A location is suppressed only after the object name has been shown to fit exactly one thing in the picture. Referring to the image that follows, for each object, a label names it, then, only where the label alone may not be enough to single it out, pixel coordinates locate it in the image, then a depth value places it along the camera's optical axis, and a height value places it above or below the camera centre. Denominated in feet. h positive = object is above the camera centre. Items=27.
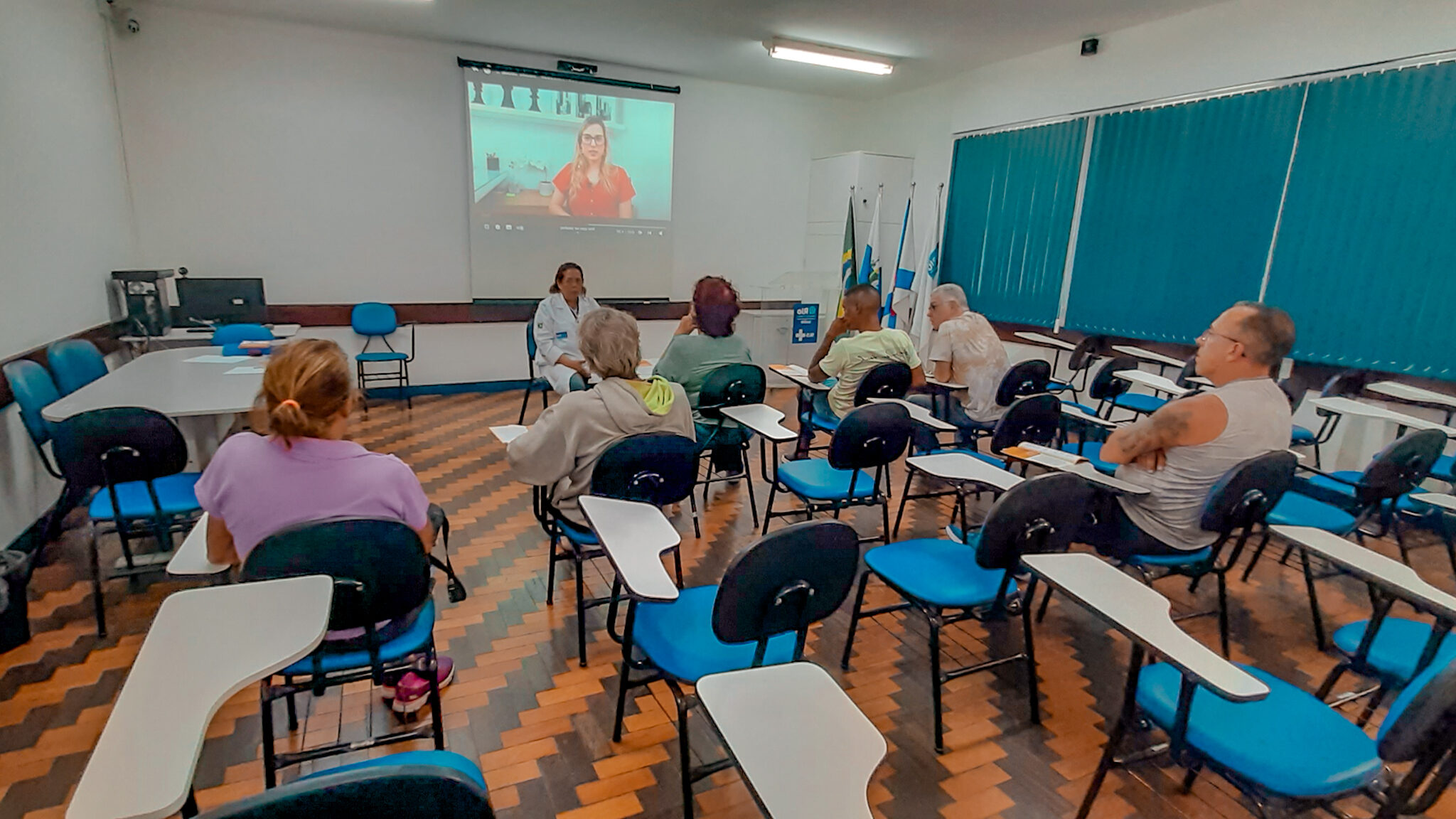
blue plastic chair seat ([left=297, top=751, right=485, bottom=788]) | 4.09 -3.10
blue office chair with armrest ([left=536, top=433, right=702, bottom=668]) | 7.23 -2.43
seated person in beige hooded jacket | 7.39 -1.78
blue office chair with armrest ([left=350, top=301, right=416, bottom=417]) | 18.81 -2.40
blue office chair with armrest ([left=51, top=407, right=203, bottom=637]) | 7.15 -2.50
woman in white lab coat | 15.47 -1.66
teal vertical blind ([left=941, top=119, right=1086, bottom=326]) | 18.07 +1.60
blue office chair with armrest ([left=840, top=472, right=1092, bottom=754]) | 6.24 -3.15
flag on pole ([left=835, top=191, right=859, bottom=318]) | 22.70 +0.18
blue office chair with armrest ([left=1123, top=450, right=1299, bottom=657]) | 7.32 -2.46
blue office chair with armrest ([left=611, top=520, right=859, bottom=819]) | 4.79 -2.67
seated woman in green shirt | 10.98 -1.38
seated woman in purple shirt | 5.13 -1.76
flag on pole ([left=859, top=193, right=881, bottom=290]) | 22.47 +0.25
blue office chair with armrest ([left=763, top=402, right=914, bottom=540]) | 8.96 -2.71
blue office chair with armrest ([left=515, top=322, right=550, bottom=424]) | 16.31 -2.64
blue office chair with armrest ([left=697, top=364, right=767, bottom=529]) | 10.80 -2.20
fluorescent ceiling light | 17.35 +5.56
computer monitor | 15.75 -1.50
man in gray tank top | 7.57 -1.72
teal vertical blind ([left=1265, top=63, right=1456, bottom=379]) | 11.79 +1.19
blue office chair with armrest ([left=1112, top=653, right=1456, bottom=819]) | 4.02 -3.23
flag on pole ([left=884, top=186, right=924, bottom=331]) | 22.50 -0.66
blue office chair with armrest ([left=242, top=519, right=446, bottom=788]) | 4.66 -2.60
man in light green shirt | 12.30 -1.55
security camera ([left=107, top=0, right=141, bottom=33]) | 15.65 +4.84
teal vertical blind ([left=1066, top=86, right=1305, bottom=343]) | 14.07 +1.59
